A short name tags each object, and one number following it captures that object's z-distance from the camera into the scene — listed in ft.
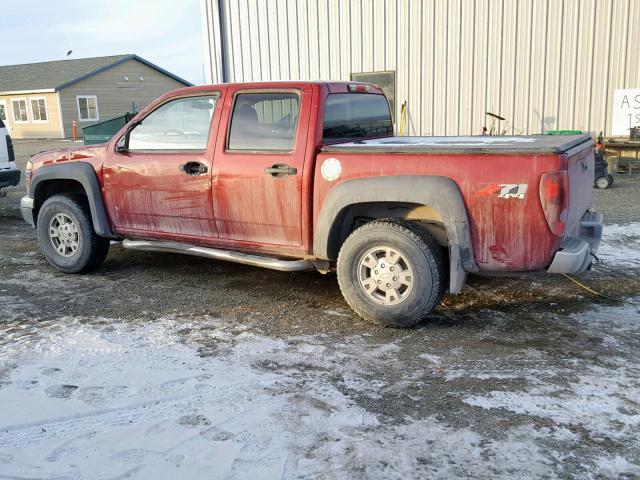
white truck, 33.30
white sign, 38.24
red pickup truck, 13.33
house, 119.75
